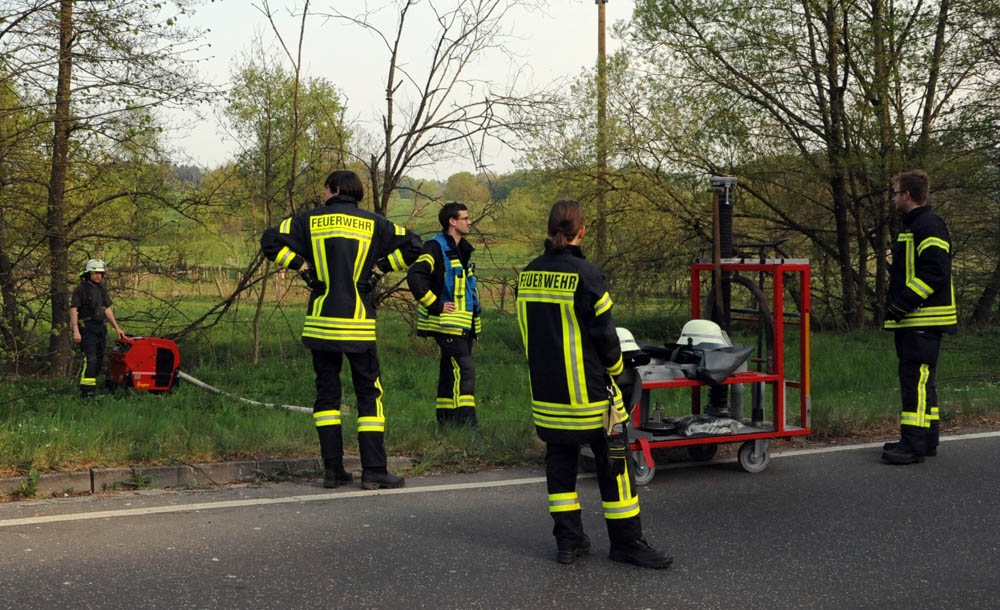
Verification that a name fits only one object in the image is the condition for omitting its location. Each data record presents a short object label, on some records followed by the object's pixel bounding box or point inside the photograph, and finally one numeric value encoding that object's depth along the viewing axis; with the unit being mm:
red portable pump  11227
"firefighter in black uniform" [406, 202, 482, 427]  7734
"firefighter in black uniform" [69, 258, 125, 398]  11695
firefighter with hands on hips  6188
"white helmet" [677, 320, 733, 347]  6711
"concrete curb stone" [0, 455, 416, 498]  5895
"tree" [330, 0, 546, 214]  12203
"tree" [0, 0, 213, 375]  9625
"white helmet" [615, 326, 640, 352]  5930
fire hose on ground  11338
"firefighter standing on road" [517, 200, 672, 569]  4547
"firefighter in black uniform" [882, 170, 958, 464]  7145
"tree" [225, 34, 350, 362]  12430
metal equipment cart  6457
